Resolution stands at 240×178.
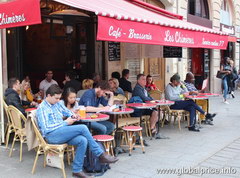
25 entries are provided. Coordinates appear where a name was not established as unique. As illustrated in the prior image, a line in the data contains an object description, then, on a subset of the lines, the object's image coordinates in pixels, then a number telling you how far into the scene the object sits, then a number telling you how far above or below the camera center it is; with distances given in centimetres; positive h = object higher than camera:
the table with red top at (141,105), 598 -71
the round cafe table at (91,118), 471 -74
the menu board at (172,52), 1057 +47
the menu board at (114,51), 990 +49
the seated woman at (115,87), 710 -44
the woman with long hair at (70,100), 495 -49
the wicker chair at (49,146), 433 -104
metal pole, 570 -79
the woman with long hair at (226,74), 1209 -30
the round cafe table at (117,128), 531 -106
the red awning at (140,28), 481 +69
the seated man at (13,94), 560 -46
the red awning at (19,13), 454 +81
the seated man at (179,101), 745 -79
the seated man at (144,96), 671 -60
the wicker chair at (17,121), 517 -87
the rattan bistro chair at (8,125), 551 -100
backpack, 456 -135
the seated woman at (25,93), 680 -52
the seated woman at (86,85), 688 -37
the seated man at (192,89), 824 -57
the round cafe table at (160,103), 653 -72
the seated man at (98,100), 545 -55
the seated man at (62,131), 436 -85
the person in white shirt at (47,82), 830 -37
